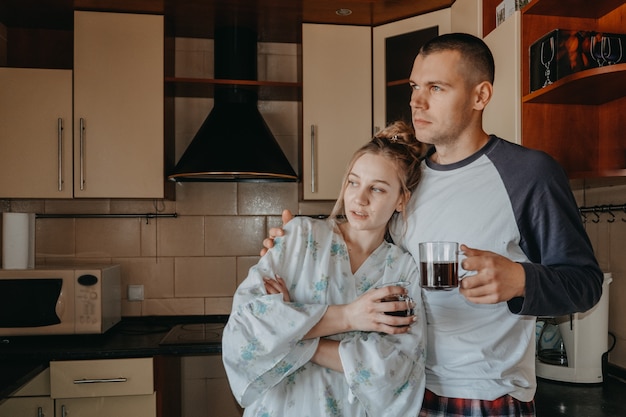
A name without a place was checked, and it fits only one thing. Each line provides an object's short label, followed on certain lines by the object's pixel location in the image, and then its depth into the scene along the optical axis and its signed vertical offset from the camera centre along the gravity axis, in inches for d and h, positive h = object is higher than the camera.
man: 51.3 -1.8
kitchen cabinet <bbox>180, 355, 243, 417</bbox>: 118.4 -38.6
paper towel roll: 103.3 -5.8
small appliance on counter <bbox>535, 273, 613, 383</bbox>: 80.1 -19.4
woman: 48.2 -9.2
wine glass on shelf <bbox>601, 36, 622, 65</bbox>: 73.0 +20.9
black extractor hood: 102.8 +14.3
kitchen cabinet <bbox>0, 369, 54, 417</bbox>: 92.9 -31.4
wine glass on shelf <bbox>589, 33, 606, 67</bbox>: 73.0 +21.0
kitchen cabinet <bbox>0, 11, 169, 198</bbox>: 104.0 +17.1
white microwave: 99.3 -16.3
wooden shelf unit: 76.1 +14.5
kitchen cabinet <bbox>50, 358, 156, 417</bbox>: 93.4 -29.6
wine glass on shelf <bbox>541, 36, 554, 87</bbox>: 73.1 +20.5
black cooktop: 99.3 -23.4
